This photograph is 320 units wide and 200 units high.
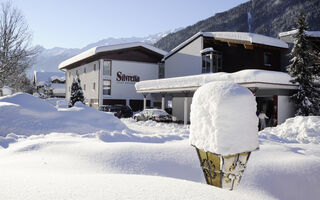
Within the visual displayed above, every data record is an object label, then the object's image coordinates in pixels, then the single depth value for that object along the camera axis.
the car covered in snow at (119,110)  27.14
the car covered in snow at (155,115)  22.69
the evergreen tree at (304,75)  17.77
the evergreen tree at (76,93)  28.70
